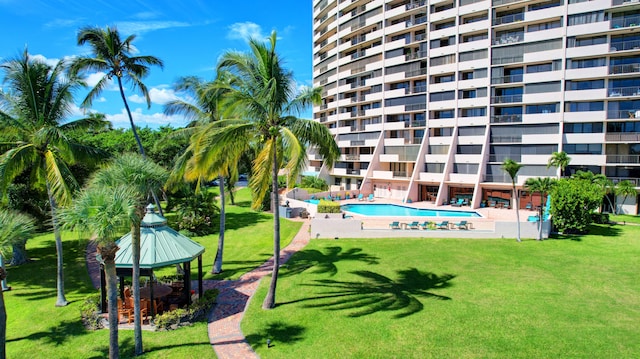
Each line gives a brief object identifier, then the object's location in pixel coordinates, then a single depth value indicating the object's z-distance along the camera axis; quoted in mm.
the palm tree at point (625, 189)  33188
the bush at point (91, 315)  13500
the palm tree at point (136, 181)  10875
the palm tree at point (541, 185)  26703
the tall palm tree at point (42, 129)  14070
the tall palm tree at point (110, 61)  19750
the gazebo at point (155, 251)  13789
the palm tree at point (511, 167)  25234
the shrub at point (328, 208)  31444
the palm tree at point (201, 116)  15367
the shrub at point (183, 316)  13273
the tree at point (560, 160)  34719
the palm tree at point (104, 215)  8867
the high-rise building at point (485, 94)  36344
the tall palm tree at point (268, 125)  13977
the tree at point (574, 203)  25328
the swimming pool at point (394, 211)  37494
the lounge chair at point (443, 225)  26672
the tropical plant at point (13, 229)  8508
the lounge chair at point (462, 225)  26359
